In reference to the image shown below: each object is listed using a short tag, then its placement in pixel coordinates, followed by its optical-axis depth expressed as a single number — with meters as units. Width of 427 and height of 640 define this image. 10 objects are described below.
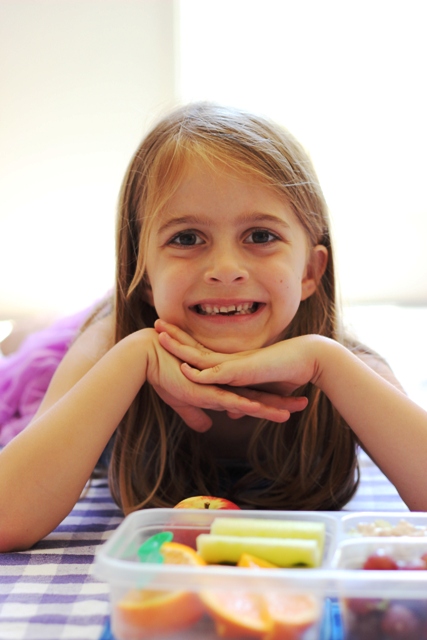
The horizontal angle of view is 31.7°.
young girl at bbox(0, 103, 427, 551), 0.97
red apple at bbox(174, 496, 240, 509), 0.89
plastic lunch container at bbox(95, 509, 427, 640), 0.55
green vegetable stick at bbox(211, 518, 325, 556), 0.66
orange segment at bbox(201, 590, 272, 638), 0.55
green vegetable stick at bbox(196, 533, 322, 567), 0.62
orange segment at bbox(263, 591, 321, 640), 0.55
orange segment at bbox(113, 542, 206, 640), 0.56
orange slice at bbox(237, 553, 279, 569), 0.61
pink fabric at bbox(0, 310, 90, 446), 1.64
